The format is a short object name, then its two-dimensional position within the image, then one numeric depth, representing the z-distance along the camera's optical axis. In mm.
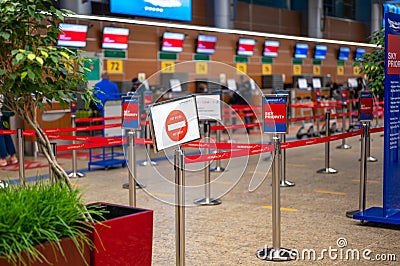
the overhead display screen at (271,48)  19750
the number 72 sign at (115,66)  14562
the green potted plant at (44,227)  2719
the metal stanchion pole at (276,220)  4668
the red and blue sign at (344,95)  15174
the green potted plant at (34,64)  3072
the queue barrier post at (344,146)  12234
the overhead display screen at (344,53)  24406
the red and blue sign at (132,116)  5531
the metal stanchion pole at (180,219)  3947
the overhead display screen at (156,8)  13633
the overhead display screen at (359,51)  25469
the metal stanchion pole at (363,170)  5938
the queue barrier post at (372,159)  10180
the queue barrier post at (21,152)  6625
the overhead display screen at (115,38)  14125
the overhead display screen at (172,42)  15953
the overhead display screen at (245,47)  18562
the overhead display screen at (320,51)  22562
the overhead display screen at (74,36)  12848
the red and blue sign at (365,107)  6082
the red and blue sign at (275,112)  5066
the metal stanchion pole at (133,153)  5399
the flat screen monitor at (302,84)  17644
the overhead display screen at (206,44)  17062
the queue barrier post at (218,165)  9150
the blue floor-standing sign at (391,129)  5227
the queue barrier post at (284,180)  7980
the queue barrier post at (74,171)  8969
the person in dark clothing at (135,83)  13316
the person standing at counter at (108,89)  11949
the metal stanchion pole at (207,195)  6708
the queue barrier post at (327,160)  8891
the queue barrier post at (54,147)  5343
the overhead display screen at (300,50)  21438
